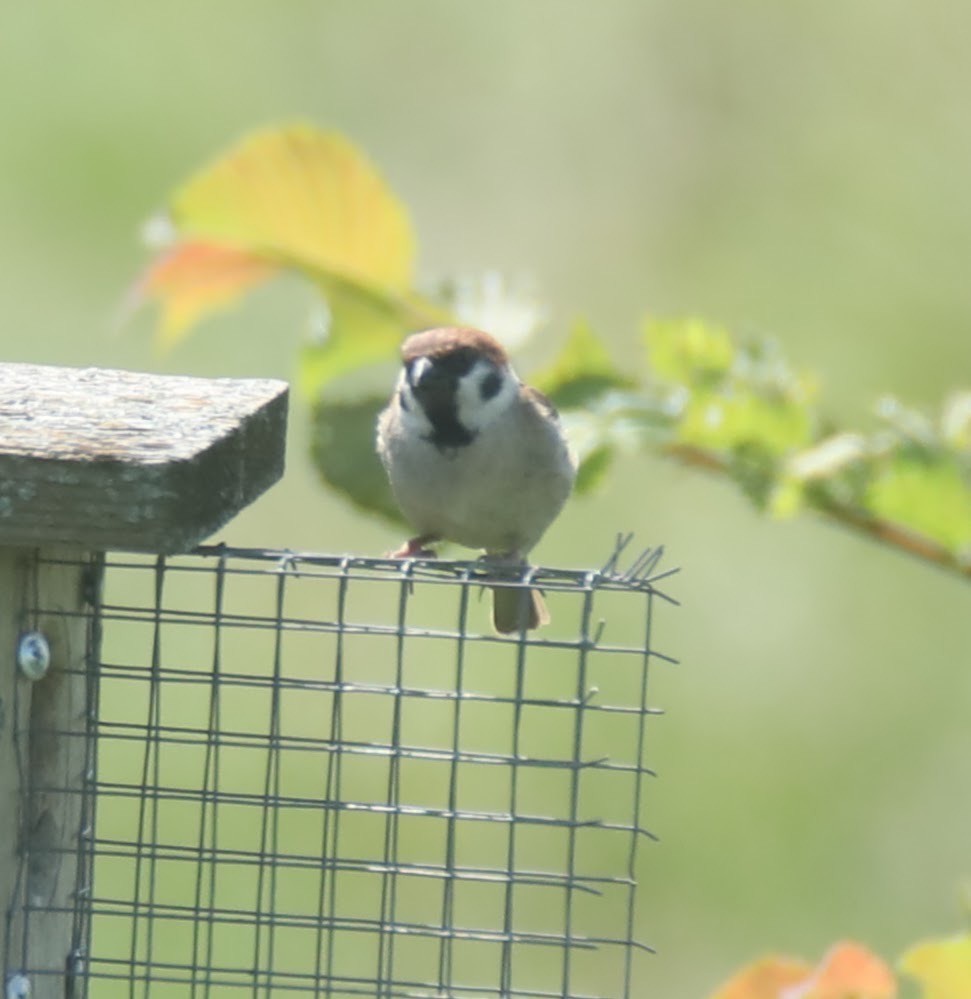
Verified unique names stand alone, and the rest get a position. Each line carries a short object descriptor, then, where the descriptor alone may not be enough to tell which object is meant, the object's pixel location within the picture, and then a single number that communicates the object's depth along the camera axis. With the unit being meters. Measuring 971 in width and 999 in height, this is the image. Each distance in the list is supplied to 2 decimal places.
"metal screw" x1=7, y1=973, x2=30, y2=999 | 5.55
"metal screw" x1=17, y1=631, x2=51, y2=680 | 5.45
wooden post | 5.02
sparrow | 7.82
